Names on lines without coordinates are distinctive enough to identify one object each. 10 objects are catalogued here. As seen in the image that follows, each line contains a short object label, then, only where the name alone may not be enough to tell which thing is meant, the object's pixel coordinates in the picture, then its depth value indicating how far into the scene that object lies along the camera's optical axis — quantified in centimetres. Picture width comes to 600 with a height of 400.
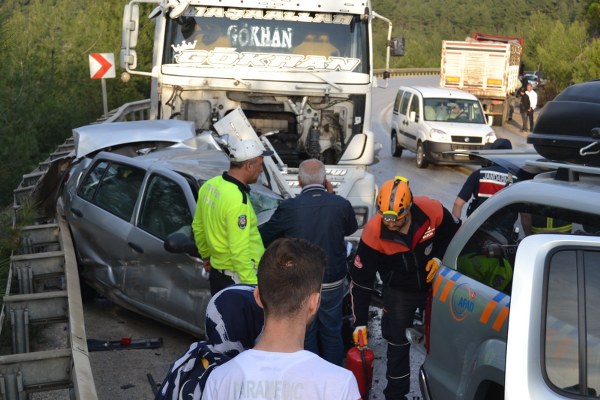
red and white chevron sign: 1864
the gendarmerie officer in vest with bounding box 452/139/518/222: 898
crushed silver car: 761
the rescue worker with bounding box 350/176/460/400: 608
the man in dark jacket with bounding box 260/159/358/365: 629
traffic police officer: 607
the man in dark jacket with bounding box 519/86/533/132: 2984
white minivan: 2120
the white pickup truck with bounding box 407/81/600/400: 348
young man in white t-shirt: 266
